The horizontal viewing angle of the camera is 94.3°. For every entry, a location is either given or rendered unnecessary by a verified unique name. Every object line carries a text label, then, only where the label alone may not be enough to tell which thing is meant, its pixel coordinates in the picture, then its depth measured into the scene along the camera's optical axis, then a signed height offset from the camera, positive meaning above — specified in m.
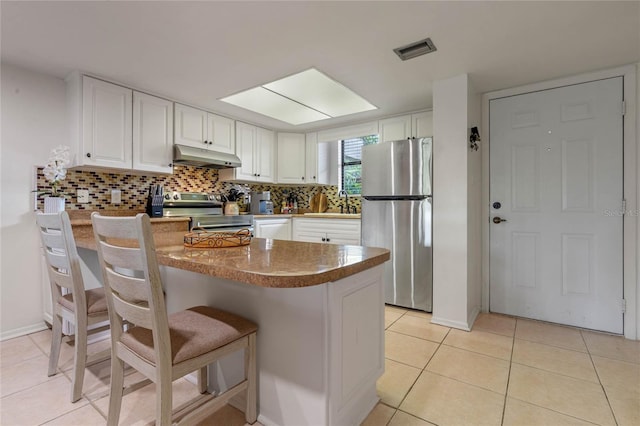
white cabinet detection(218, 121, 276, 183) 3.76 +0.78
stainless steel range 3.15 +0.03
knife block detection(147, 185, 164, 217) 2.97 +0.12
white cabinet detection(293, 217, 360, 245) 3.47 -0.21
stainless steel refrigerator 2.79 +0.00
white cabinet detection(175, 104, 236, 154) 3.16 +0.95
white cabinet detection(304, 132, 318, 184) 4.22 +0.77
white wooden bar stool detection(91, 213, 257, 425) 0.98 -0.47
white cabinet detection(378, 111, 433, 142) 3.28 +1.01
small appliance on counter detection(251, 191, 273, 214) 4.02 +0.14
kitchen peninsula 1.09 -0.46
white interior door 2.39 +0.07
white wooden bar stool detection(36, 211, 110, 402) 1.52 -0.48
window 4.26 +0.72
